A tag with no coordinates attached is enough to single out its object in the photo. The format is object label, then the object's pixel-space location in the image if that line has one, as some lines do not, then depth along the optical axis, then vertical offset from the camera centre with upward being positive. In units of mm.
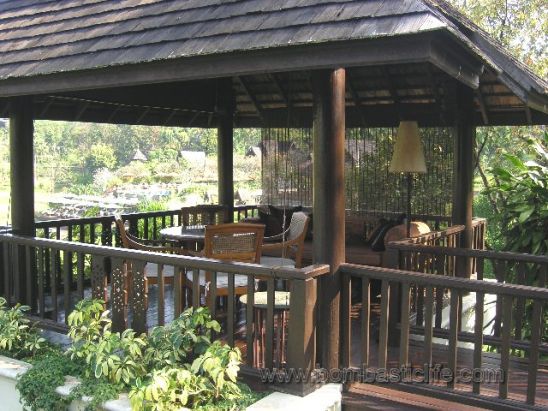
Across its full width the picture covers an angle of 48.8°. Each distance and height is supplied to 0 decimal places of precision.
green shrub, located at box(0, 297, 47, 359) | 4758 -1265
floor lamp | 5719 +254
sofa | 6949 -678
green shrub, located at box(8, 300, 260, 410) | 3572 -1212
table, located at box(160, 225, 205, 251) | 6359 -602
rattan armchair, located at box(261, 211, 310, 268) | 5770 -650
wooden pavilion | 3463 +809
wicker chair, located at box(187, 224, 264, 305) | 4984 -552
